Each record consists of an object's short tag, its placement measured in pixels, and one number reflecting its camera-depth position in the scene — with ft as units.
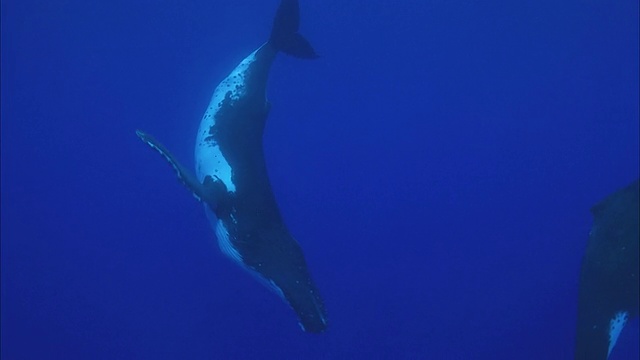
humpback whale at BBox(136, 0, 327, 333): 18.24
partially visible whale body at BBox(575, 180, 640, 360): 16.29
